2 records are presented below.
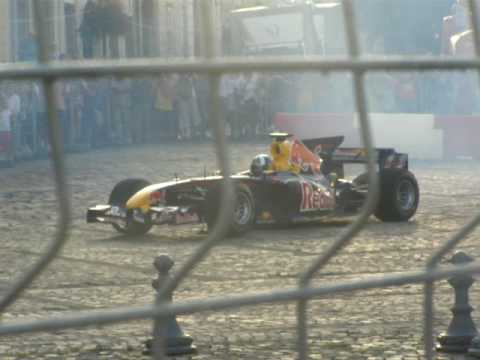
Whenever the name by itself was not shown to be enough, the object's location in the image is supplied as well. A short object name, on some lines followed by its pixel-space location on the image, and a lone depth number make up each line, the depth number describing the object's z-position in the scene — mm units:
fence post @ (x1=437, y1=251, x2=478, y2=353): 12625
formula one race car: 20484
